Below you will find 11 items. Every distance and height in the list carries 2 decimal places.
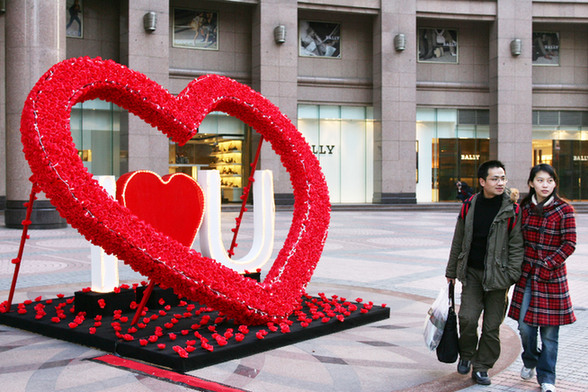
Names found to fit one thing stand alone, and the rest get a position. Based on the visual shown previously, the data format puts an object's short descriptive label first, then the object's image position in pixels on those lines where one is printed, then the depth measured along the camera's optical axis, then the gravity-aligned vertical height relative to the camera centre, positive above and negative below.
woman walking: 5.12 -0.71
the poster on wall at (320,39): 31.44 +6.89
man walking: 5.26 -0.67
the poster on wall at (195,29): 29.41 +6.91
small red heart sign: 7.32 -0.21
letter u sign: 7.94 -0.51
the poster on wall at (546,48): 34.03 +6.94
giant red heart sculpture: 5.92 -0.01
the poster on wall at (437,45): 32.97 +6.89
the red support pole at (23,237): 7.14 -0.61
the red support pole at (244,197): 8.93 -0.20
